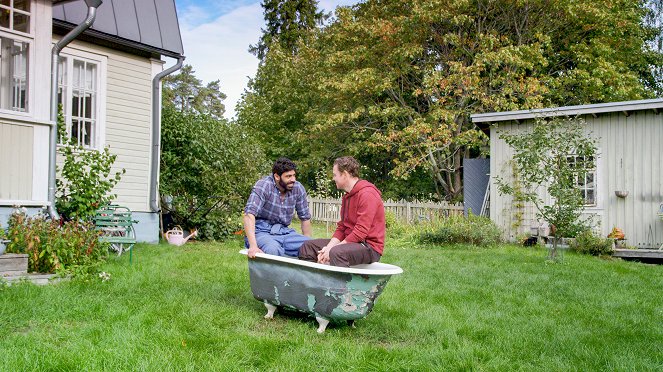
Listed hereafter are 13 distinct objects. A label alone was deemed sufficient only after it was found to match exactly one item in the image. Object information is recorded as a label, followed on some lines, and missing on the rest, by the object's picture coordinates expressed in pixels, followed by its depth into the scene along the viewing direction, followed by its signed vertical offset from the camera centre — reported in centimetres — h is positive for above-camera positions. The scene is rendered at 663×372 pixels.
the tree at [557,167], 1009 +49
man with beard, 561 -17
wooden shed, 1270 +58
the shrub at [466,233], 1319 -85
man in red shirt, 507 -30
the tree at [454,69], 1833 +415
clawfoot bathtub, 480 -77
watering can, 1155 -85
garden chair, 909 -48
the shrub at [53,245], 664 -61
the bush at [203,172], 1255 +45
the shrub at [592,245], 1206 -98
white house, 780 +170
